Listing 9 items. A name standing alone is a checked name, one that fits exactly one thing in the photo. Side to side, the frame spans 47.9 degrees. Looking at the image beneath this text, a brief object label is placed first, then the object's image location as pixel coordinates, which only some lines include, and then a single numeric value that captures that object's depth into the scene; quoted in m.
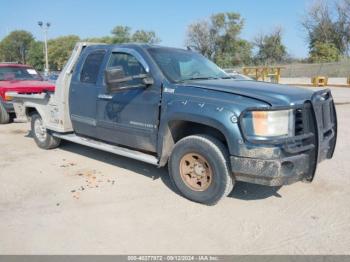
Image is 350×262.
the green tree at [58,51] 82.12
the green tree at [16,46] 94.88
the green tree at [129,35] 74.38
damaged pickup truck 4.21
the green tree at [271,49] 70.75
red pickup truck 10.02
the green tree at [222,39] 70.69
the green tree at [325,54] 52.06
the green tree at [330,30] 59.88
